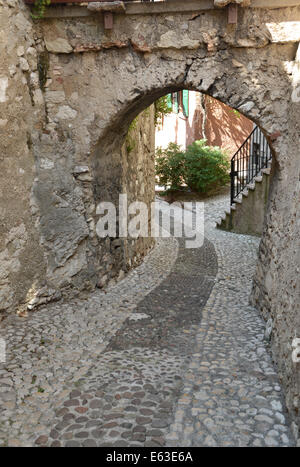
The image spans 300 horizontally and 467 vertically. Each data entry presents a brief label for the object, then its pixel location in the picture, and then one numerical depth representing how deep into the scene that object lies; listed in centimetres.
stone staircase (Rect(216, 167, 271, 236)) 803
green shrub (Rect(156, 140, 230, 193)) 1328
